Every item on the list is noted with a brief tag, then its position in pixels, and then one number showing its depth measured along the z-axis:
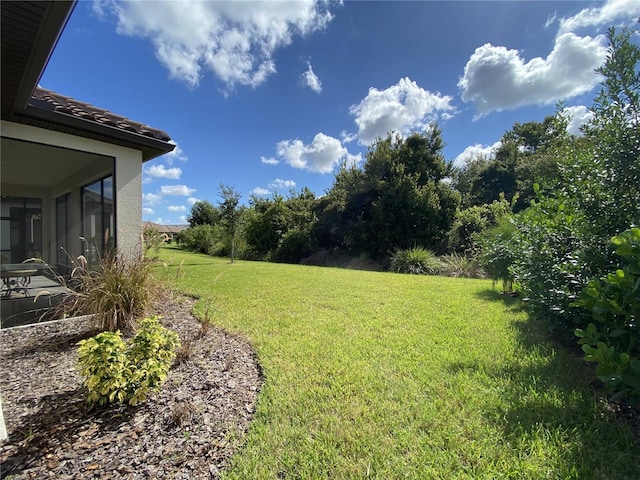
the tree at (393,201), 15.52
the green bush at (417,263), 12.56
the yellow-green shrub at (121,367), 2.25
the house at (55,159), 2.29
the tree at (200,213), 32.22
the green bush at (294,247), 18.06
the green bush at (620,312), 1.87
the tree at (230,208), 17.19
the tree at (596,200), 2.78
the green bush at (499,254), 6.36
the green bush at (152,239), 4.68
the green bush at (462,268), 11.51
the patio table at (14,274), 6.32
